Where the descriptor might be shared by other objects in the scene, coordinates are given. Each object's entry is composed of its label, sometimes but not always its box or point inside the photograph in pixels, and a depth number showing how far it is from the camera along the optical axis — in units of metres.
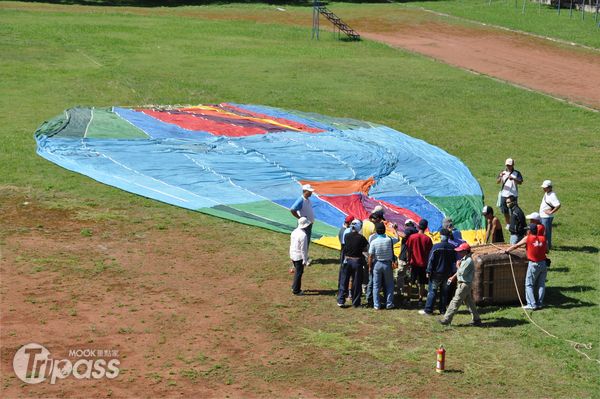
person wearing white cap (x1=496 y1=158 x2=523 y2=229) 23.77
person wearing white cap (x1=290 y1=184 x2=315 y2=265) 21.20
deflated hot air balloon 25.12
